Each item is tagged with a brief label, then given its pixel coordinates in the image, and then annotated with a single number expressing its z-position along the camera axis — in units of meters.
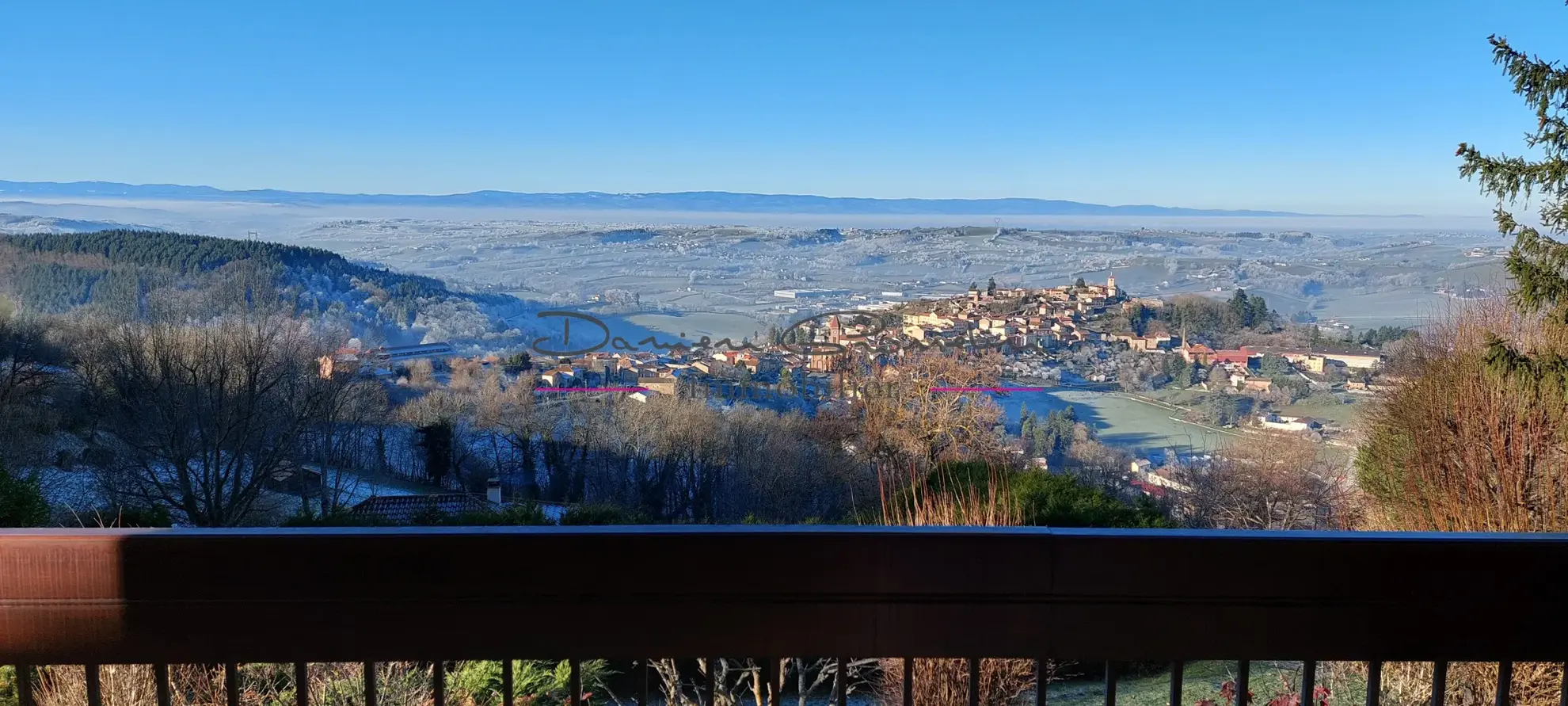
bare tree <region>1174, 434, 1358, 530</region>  12.89
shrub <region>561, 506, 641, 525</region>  11.67
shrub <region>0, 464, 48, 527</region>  7.34
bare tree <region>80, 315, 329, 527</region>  15.61
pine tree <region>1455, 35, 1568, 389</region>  5.38
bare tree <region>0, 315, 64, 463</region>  15.40
